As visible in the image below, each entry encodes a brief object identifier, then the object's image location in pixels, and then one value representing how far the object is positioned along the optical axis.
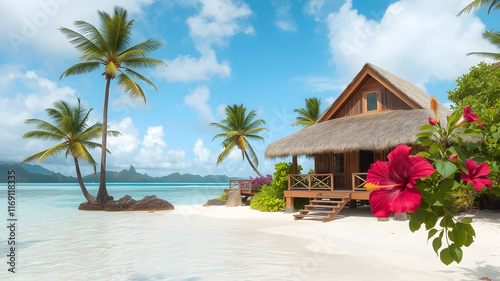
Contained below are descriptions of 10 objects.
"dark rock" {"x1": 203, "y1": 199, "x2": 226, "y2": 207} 22.19
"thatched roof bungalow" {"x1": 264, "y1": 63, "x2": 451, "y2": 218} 12.88
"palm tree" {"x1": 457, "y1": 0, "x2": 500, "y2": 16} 16.08
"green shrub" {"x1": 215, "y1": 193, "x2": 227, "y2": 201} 24.78
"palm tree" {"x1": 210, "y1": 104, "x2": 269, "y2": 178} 30.44
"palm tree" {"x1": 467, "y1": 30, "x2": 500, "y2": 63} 18.28
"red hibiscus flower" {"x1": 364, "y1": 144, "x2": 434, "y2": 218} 1.78
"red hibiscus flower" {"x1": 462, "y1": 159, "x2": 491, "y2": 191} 2.05
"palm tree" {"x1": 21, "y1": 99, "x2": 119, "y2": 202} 22.69
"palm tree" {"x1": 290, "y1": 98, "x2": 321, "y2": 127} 32.19
